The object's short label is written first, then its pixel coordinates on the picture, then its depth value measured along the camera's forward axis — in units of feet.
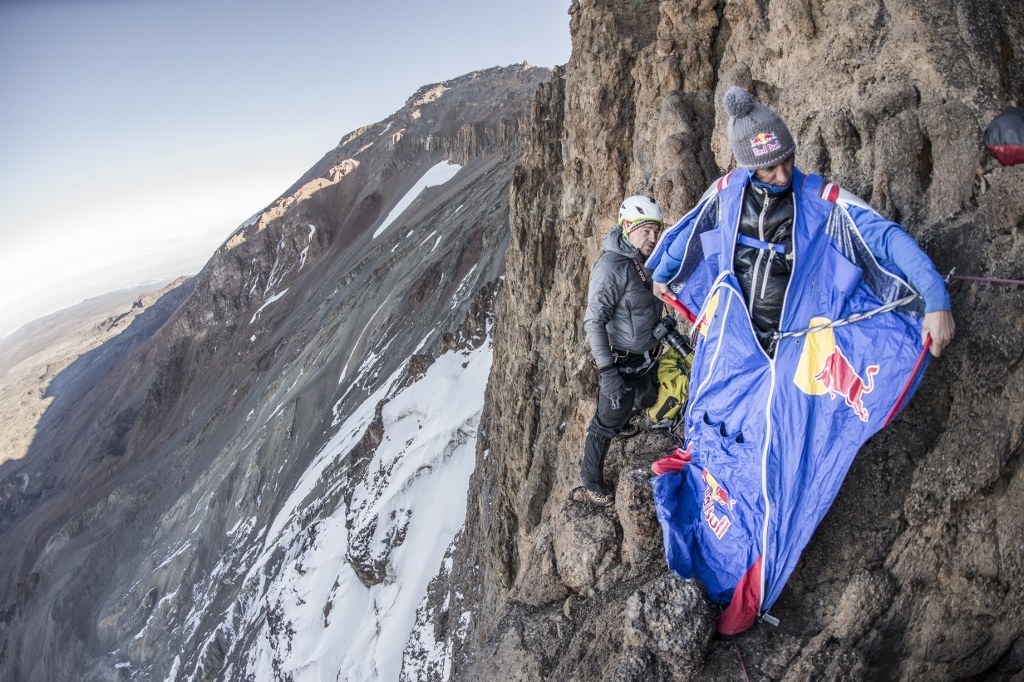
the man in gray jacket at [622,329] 16.02
